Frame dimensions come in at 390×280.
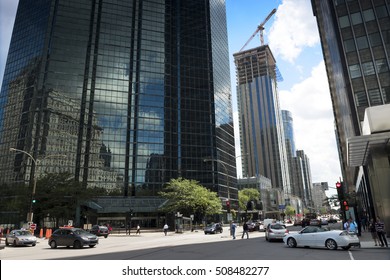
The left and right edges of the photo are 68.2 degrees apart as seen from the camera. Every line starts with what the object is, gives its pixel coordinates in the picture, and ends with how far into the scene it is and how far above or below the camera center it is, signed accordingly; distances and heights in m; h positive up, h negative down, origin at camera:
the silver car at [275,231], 22.70 -1.12
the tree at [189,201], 58.03 +3.66
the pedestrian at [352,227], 20.17 -0.84
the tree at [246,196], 110.69 +8.49
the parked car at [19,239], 23.59 -1.15
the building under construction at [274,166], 195.12 +34.17
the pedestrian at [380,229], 16.97 -0.86
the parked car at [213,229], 41.19 -1.41
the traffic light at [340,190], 22.95 +1.93
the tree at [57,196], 49.94 +4.59
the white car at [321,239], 15.84 -1.29
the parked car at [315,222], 46.98 -0.99
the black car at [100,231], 37.66 -1.13
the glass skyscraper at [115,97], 80.31 +37.04
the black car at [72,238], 20.14 -1.08
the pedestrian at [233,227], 27.61 -0.83
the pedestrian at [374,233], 17.52 -1.12
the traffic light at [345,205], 23.44 +0.74
